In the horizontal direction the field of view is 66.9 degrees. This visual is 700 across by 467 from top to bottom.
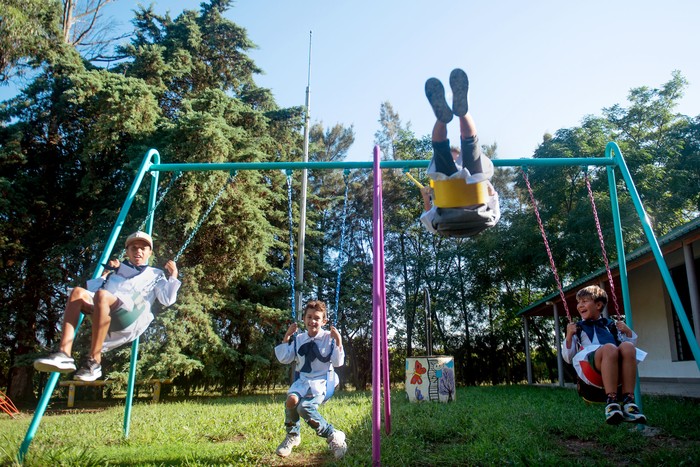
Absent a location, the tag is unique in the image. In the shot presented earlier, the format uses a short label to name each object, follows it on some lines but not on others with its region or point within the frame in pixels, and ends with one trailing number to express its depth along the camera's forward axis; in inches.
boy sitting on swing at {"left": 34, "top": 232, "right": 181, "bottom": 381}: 149.0
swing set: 146.3
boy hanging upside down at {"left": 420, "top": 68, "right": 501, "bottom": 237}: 147.1
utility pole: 599.5
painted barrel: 358.3
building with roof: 380.8
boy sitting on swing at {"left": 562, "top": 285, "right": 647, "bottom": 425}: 148.3
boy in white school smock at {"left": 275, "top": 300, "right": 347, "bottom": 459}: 157.3
